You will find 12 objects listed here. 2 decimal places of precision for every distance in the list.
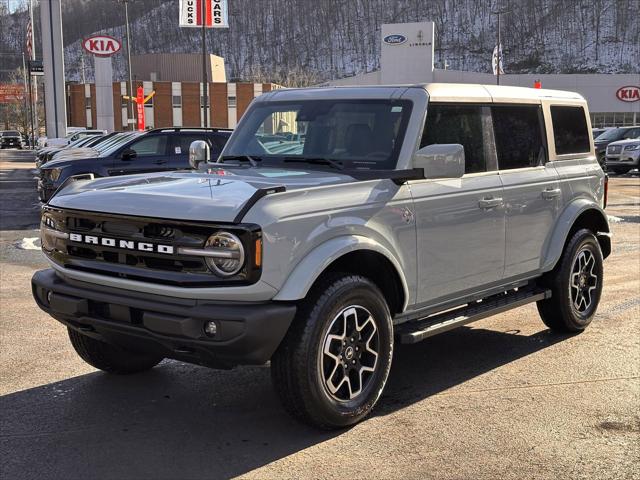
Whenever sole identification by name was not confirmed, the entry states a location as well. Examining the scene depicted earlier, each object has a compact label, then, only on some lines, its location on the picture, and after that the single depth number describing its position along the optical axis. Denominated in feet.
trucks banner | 94.02
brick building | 265.54
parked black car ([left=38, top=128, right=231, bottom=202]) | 42.93
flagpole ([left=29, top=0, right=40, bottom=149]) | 183.88
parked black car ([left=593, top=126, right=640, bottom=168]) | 96.89
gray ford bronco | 12.09
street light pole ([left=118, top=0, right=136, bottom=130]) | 158.70
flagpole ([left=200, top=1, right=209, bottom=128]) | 93.25
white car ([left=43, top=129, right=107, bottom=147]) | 106.48
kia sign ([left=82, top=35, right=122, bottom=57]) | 144.36
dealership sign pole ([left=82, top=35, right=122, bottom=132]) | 172.35
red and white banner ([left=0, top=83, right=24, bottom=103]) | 324.82
